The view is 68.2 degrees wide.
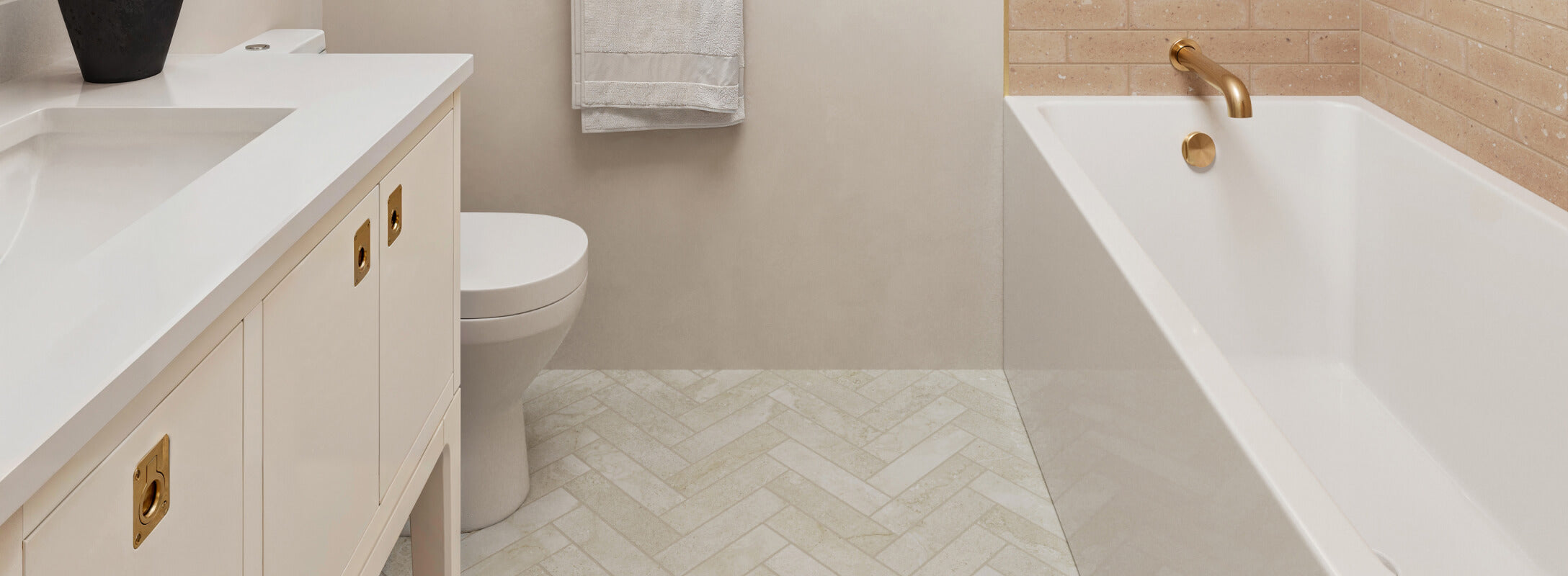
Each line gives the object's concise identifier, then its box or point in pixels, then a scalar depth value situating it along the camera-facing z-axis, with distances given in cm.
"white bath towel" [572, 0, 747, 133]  227
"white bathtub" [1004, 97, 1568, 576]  126
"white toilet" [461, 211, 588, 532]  176
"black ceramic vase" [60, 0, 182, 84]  124
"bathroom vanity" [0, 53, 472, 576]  62
